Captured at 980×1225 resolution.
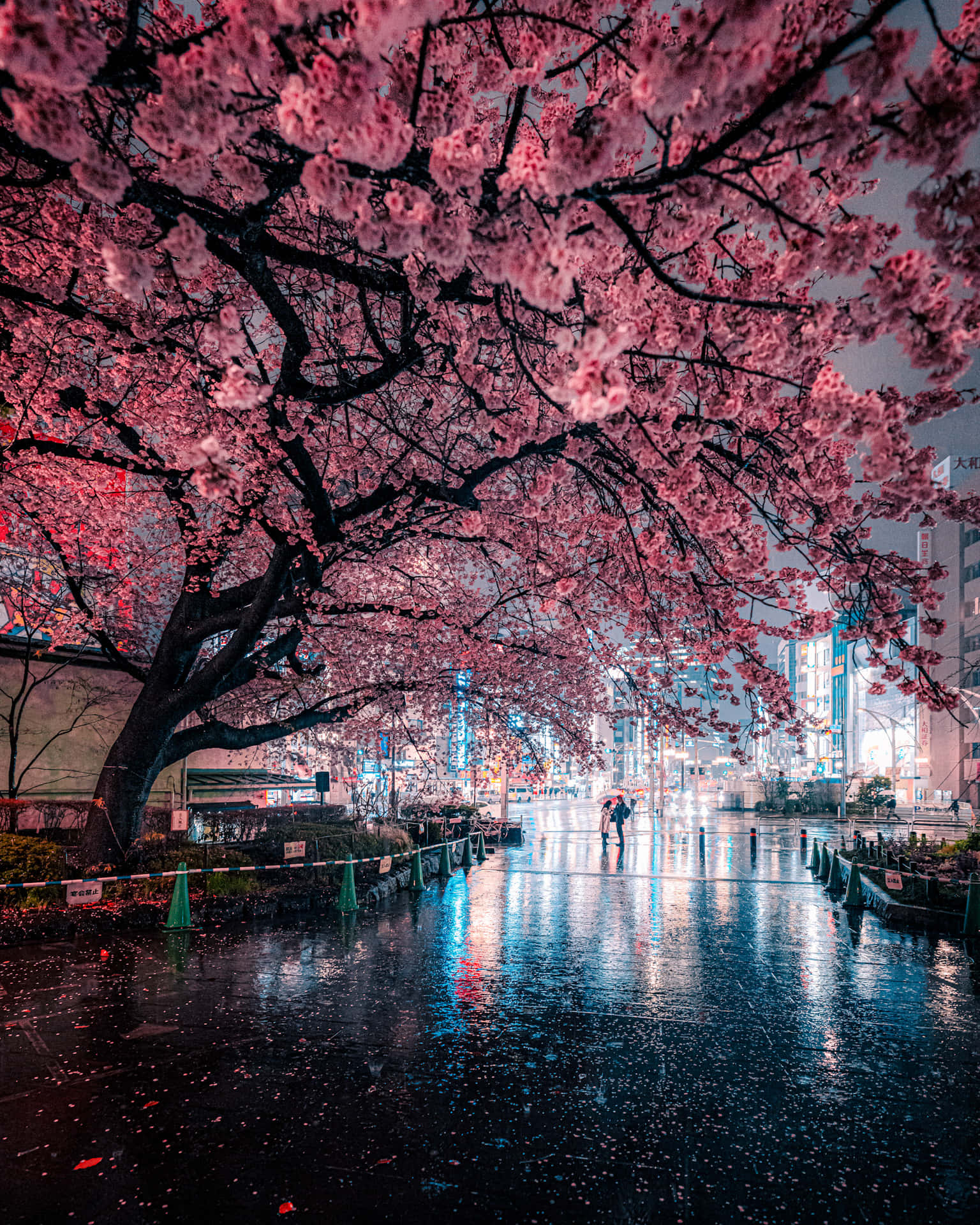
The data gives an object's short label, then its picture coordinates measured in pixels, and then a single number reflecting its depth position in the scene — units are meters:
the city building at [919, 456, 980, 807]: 66.56
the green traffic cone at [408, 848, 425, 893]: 16.86
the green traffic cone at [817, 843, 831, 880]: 18.98
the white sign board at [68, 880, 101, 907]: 11.24
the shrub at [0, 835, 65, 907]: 12.27
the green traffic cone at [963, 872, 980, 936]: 12.27
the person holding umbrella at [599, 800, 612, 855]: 27.81
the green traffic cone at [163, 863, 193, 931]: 12.13
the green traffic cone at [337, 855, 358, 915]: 14.34
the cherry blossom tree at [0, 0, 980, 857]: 3.71
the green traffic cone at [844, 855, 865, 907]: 14.98
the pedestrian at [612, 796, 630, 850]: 27.95
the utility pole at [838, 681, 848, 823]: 47.45
